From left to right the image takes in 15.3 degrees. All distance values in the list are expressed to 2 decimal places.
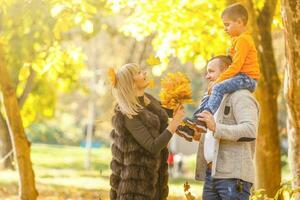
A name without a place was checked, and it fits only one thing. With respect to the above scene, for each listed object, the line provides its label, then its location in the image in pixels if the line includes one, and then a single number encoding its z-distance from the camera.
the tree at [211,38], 15.76
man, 7.20
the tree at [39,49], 16.47
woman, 8.78
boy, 7.40
